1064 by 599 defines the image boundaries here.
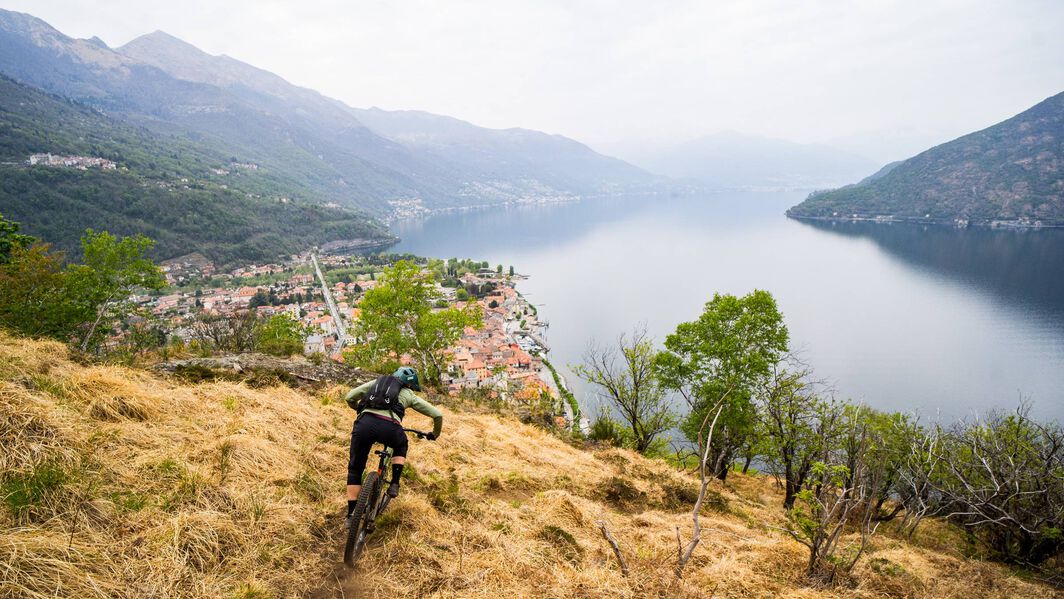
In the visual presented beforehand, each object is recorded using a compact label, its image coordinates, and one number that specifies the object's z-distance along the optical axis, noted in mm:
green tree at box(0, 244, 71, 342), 13016
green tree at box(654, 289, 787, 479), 14875
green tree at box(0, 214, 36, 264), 18625
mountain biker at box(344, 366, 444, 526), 4527
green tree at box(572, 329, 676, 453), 16094
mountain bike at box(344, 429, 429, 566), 4172
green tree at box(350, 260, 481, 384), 15289
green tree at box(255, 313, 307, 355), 12711
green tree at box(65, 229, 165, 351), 14953
